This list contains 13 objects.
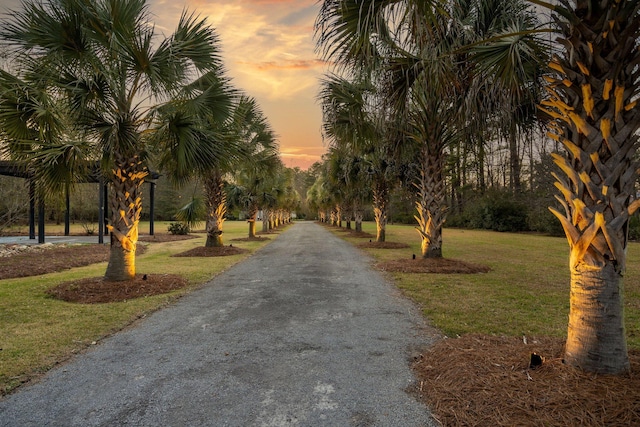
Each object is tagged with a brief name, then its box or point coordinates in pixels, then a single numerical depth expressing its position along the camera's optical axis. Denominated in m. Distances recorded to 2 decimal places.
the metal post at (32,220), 16.38
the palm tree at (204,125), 6.89
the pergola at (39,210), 15.14
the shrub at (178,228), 24.75
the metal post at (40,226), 15.24
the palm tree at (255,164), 15.49
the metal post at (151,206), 21.94
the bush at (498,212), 30.36
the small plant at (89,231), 22.49
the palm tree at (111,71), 5.98
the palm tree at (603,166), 2.73
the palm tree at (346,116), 9.19
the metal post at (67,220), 20.98
